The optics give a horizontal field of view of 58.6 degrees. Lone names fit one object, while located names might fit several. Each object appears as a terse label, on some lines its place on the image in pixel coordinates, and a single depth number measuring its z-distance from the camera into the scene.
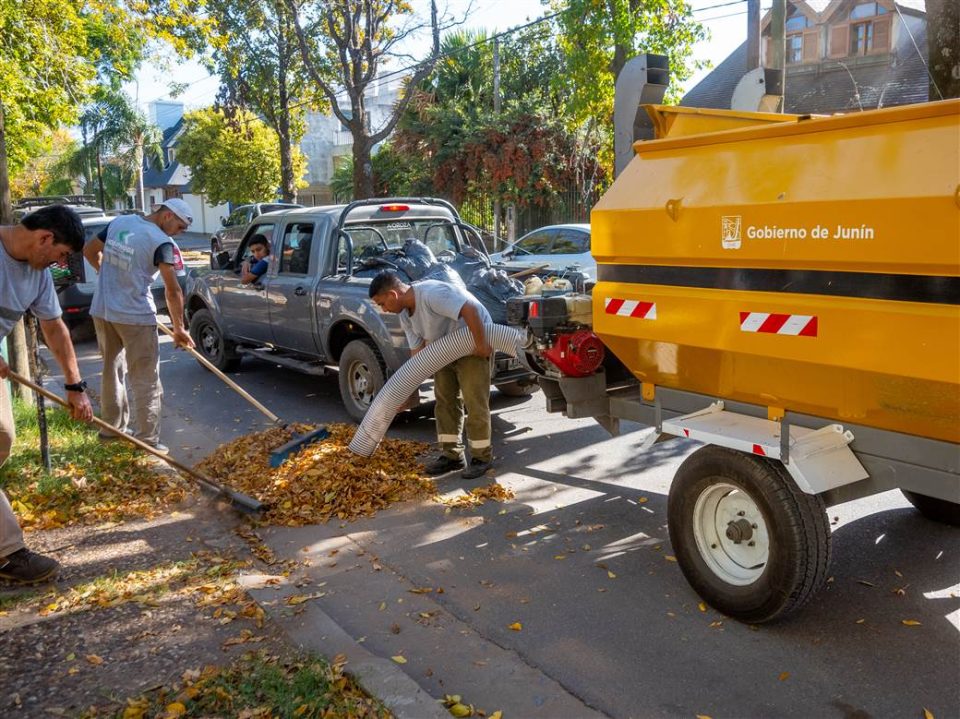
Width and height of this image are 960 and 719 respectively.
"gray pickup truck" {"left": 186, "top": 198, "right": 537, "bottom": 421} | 7.77
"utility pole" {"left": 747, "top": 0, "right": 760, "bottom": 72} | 12.55
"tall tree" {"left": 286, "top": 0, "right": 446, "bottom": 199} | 17.78
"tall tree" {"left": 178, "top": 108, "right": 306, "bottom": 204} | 32.62
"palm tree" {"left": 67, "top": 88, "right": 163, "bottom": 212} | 47.41
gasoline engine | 5.02
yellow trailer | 3.26
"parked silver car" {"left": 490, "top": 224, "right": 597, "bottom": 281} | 14.79
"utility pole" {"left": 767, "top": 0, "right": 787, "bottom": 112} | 11.50
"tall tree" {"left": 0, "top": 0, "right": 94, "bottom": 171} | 12.38
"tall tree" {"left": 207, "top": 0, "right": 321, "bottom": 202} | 21.27
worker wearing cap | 6.95
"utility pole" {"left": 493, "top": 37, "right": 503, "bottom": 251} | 22.86
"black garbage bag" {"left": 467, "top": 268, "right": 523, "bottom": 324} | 7.44
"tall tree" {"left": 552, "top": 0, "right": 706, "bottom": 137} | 14.80
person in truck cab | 9.37
